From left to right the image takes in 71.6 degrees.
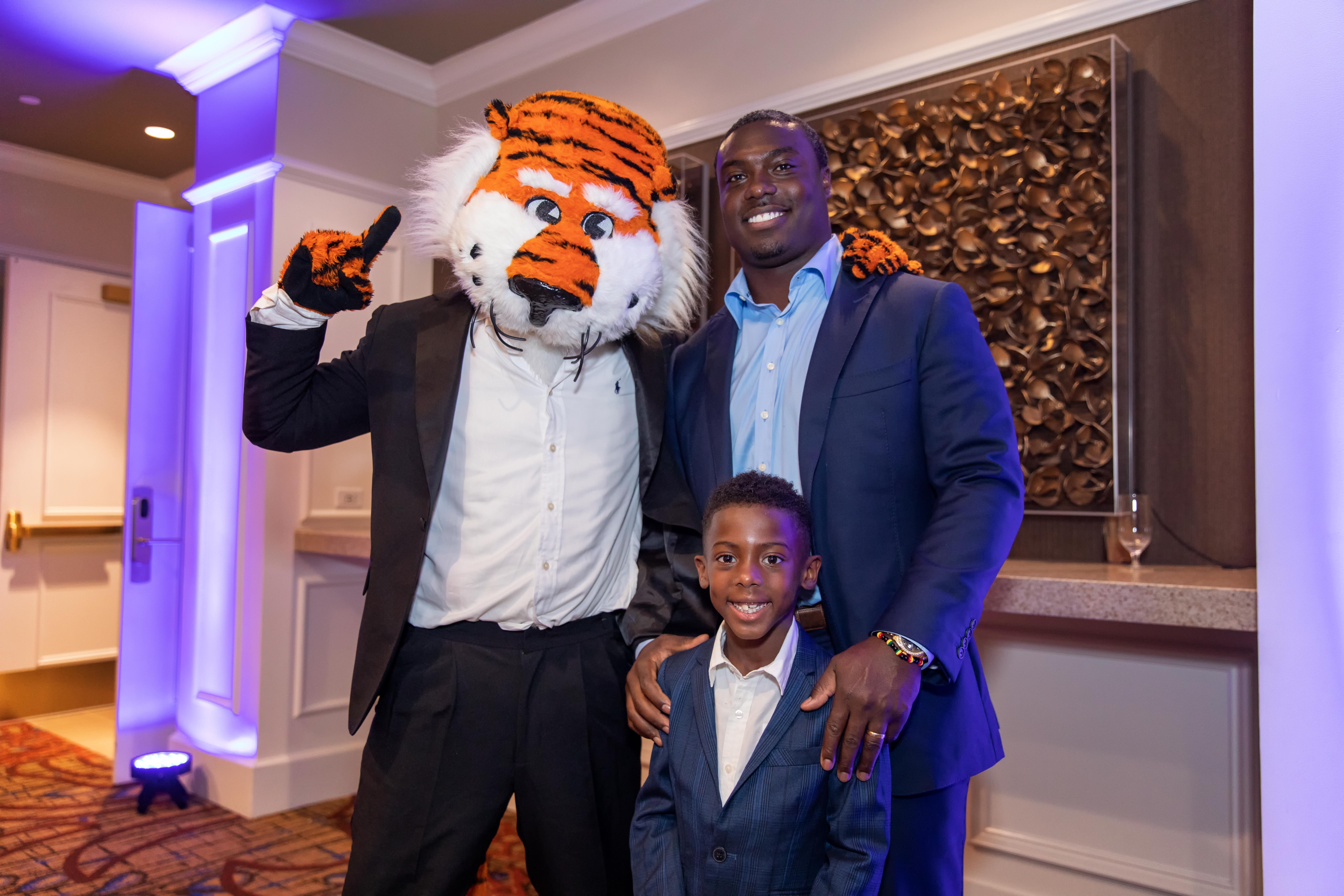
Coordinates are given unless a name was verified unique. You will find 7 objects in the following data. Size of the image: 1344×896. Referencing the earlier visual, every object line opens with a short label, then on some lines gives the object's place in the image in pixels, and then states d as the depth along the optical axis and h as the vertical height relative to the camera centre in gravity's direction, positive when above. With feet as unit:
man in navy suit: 3.87 +0.08
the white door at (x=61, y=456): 16.48 +0.22
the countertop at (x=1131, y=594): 5.89 -0.77
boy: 4.05 -1.29
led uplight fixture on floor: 11.52 -3.80
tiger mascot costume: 4.83 +0.00
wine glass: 7.42 -0.38
